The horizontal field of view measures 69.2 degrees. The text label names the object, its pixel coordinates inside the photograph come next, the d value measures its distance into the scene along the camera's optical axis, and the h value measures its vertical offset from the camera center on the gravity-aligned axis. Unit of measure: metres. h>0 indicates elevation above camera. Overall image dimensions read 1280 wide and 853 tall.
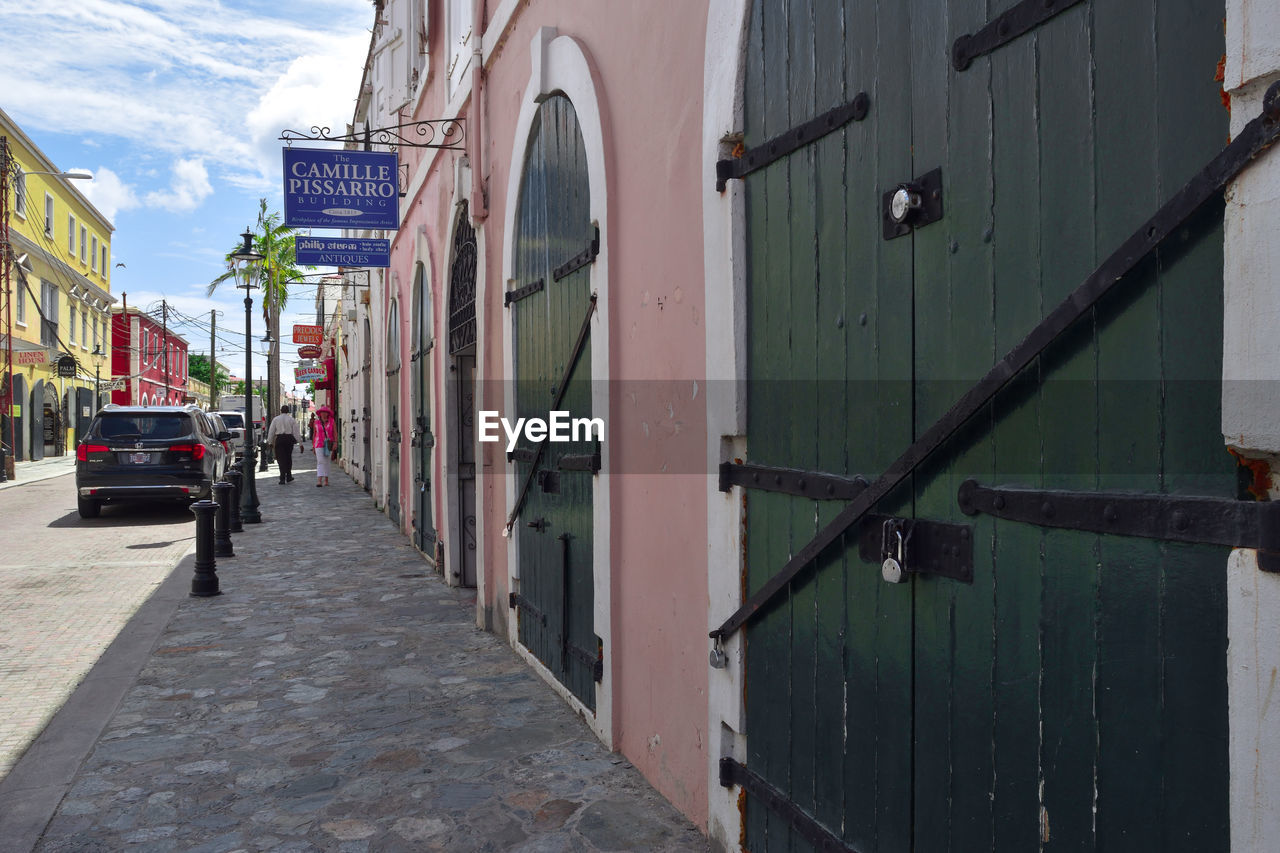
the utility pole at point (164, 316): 53.97 +6.12
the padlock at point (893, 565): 2.33 -0.38
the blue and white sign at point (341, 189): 9.53 +2.46
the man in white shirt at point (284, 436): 20.97 -0.37
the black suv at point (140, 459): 13.64 -0.57
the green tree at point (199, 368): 91.96 +5.29
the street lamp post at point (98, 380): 37.84 +1.70
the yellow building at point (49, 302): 27.36 +4.19
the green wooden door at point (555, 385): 5.06 +0.21
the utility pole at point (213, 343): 50.95 +4.38
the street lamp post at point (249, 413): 13.70 +0.10
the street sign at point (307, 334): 30.88 +2.87
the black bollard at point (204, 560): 8.43 -1.28
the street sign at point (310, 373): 32.41 +1.64
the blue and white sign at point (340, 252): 12.16 +2.25
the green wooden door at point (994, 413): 1.65 +0.01
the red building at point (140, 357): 48.22 +3.55
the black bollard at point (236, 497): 12.45 -1.05
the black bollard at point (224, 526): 10.43 -1.23
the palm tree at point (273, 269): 33.56 +5.65
